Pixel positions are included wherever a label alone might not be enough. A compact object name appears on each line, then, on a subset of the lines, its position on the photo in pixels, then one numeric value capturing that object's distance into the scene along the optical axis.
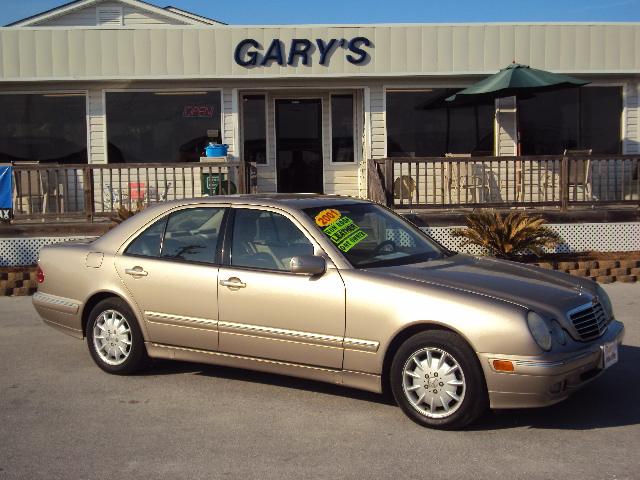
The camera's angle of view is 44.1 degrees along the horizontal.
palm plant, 11.14
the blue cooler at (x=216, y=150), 14.49
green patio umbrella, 13.16
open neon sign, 15.20
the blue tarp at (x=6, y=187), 12.41
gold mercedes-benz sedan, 4.88
